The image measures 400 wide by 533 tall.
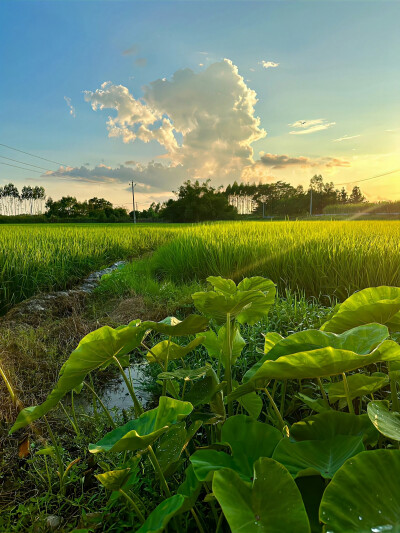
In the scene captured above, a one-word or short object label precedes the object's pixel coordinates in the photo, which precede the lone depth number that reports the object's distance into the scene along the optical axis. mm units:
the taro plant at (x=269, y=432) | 455
